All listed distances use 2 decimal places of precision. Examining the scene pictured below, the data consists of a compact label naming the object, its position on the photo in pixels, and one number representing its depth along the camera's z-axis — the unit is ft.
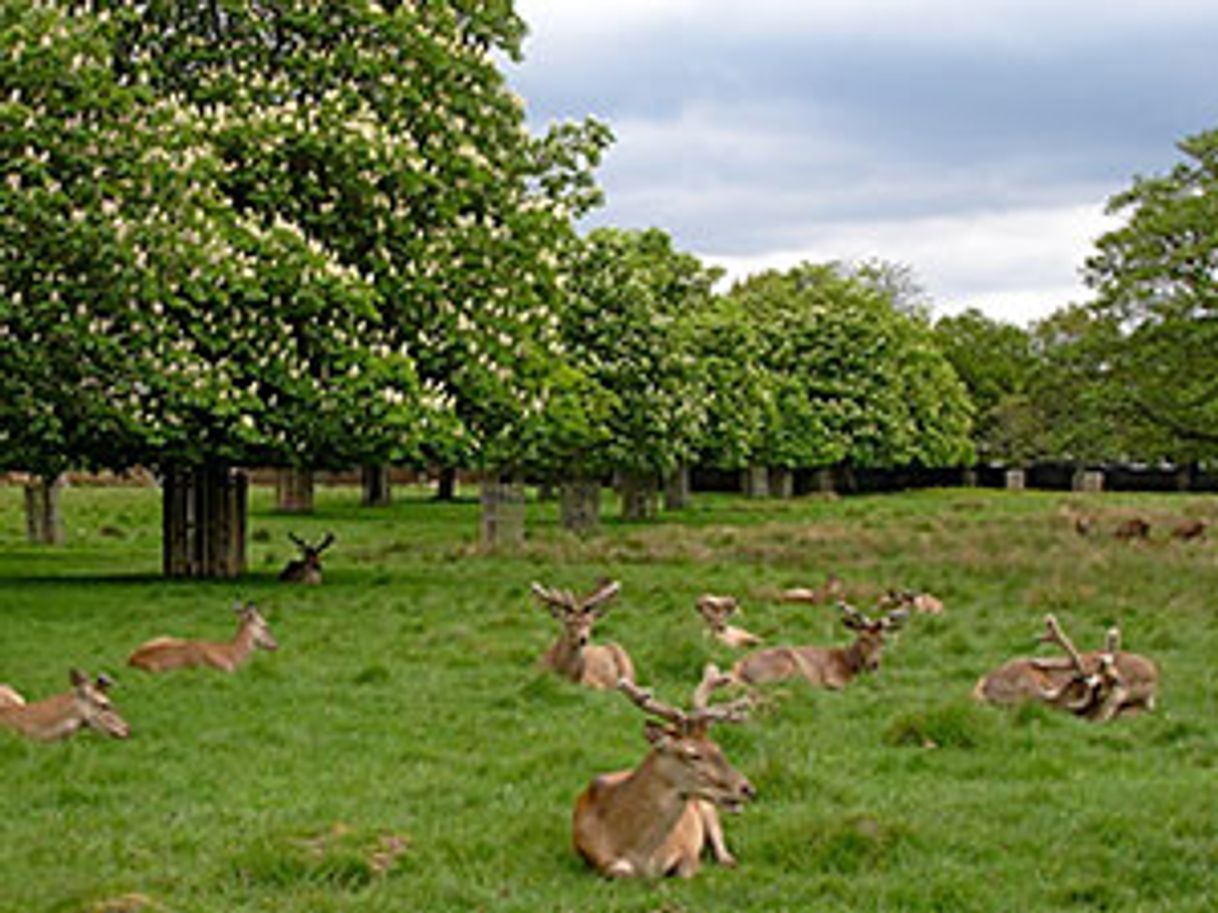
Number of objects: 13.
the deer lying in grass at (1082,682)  45.68
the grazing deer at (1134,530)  115.85
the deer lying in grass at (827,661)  51.16
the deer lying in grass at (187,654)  52.31
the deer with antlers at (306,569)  84.02
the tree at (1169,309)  105.19
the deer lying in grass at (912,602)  68.59
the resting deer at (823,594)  76.12
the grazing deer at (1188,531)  114.21
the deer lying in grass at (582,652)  51.49
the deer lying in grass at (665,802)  28.63
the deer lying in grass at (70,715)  40.93
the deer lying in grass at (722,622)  61.46
